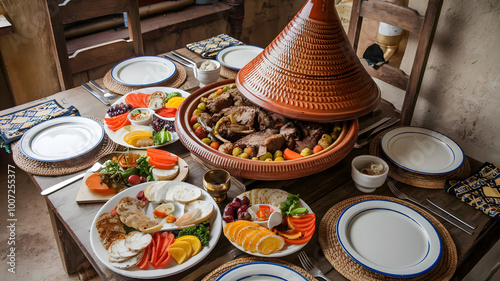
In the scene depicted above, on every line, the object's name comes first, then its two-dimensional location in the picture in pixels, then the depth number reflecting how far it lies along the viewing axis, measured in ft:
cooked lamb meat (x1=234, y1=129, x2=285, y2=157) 5.80
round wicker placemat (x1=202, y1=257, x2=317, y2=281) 4.44
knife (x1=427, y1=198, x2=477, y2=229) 5.26
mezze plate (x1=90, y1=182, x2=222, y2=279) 4.35
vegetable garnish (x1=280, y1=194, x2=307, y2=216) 4.99
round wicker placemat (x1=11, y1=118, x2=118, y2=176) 5.96
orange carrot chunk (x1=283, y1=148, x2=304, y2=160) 5.73
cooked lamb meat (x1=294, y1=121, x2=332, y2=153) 6.02
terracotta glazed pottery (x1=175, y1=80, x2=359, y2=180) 5.35
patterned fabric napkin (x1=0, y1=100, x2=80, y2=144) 6.61
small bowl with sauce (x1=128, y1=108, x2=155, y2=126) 6.84
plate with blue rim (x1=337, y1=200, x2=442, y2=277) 4.57
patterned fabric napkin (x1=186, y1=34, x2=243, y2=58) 9.53
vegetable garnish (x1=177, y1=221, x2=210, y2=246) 4.68
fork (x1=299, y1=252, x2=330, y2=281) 4.54
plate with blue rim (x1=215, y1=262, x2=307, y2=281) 4.34
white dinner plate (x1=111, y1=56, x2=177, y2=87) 8.41
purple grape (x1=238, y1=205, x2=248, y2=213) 4.98
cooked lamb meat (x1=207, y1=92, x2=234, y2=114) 6.66
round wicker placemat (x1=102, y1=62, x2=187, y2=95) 8.08
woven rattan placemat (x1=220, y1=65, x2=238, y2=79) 8.76
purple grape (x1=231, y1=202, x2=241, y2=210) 5.08
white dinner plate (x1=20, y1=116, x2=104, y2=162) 6.24
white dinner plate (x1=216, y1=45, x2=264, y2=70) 8.99
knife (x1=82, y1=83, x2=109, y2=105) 7.77
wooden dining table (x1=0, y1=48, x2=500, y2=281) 4.70
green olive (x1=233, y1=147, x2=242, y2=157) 5.72
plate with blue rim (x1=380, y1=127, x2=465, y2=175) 6.19
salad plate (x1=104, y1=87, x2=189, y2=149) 6.47
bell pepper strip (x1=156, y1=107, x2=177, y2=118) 7.10
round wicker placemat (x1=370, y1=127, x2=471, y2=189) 5.94
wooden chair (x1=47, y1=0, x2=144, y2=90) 8.22
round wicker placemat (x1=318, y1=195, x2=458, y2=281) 4.52
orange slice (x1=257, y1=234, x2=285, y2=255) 4.54
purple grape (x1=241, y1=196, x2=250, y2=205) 5.16
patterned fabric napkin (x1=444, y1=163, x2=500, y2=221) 5.55
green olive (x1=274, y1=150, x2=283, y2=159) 5.76
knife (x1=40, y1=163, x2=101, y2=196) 5.59
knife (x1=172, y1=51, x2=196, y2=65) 9.30
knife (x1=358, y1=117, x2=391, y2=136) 7.02
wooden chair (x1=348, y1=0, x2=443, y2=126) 6.57
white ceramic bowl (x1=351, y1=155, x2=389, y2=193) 5.59
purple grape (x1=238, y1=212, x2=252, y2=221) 4.91
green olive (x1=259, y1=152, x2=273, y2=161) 5.65
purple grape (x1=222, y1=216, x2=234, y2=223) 4.91
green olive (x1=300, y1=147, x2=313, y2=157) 5.75
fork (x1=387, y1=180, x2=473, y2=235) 5.25
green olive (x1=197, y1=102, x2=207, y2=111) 6.66
